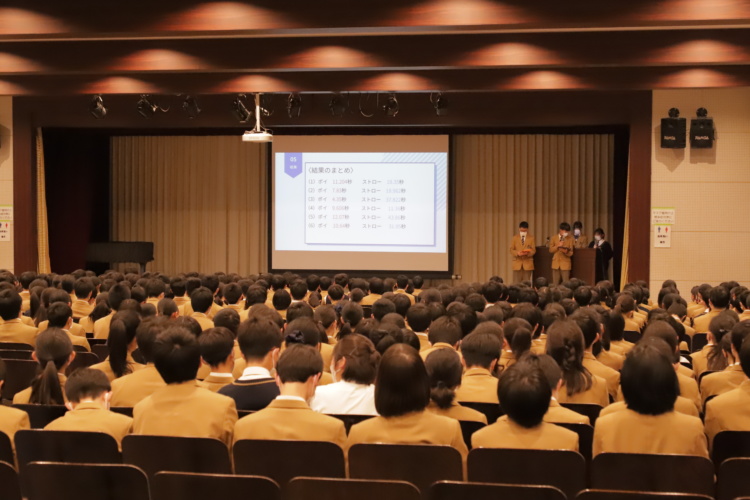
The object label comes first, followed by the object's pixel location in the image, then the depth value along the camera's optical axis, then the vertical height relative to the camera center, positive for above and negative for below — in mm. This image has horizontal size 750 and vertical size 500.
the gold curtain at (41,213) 14898 +19
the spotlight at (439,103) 12742 +1754
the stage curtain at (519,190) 16766 +617
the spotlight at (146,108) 13461 +1744
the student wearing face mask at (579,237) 15148 -273
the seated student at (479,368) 4238 -748
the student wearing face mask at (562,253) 14805 -545
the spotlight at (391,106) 12928 +1739
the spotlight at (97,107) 13156 +1656
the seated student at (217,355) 4051 -661
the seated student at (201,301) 6879 -684
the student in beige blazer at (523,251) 15344 -541
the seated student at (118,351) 4668 -744
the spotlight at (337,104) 13133 +1757
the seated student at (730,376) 4371 -798
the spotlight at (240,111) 13016 +1619
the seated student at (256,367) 3904 -704
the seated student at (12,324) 6418 -829
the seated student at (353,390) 3955 -798
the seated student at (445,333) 4934 -654
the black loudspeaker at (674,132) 12828 +1367
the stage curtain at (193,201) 17828 +331
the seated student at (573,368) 4234 -736
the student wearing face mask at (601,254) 14805 -555
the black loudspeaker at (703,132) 12820 +1373
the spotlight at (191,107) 13542 +1736
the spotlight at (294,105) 13164 +1757
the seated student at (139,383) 4242 -837
